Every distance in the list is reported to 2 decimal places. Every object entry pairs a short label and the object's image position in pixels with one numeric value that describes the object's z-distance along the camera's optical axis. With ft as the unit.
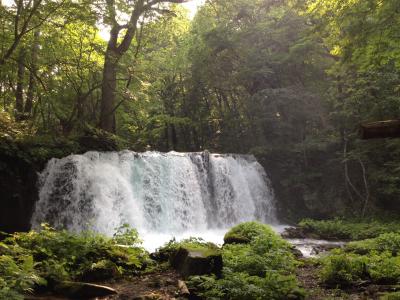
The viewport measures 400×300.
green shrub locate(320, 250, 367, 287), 22.11
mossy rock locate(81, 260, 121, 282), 20.80
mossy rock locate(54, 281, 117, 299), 18.31
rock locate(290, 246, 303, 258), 33.42
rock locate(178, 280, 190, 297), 18.76
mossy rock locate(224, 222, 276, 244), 32.22
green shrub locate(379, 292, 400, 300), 16.86
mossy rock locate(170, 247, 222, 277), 21.06
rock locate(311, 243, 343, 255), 38.68
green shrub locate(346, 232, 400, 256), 30.76
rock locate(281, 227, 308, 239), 51.21
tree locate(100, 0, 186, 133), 53.26
